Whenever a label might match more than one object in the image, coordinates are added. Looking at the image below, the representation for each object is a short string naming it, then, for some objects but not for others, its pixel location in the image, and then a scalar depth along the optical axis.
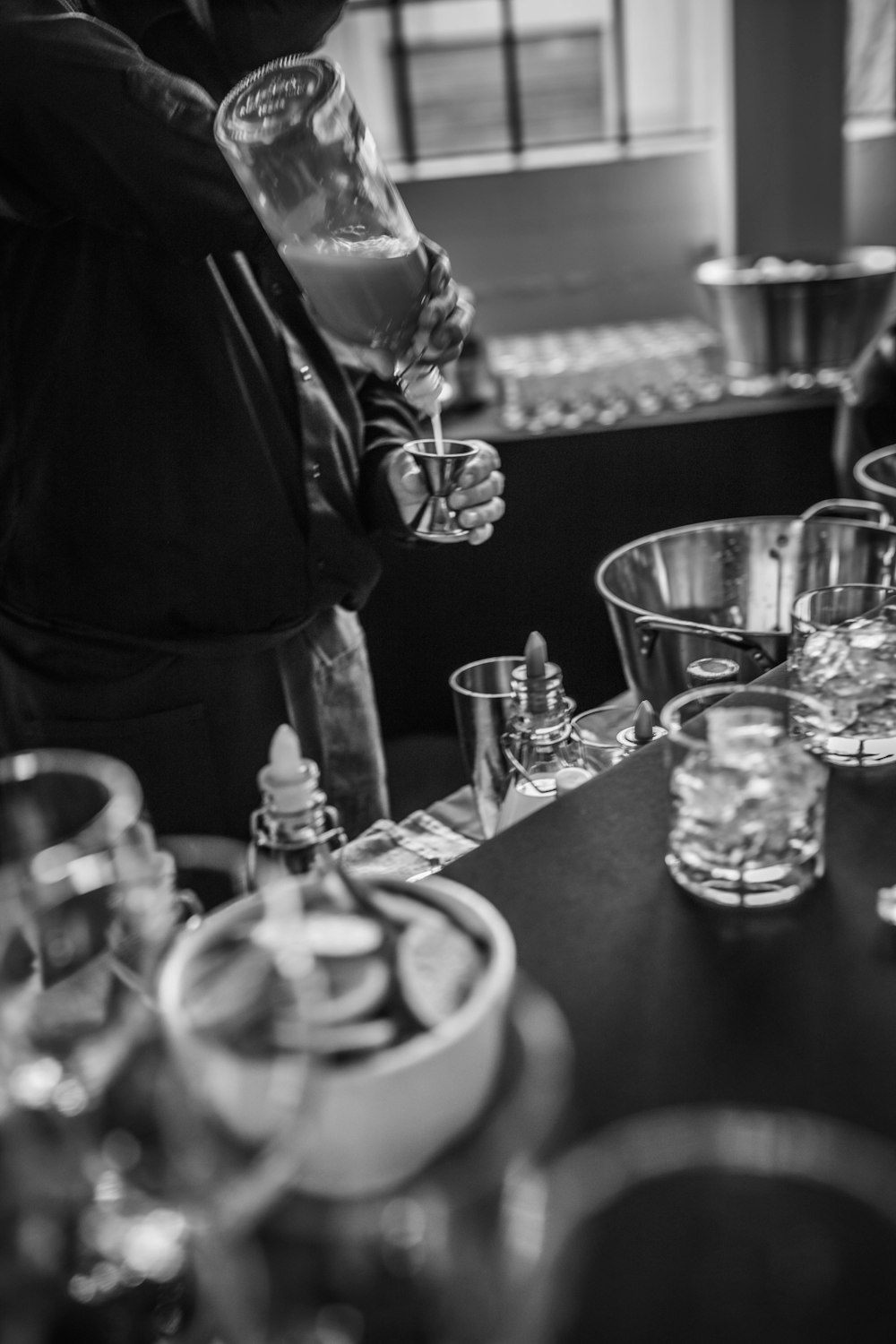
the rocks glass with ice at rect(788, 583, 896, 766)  0.98
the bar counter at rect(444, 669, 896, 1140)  0.65
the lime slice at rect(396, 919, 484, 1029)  0.57
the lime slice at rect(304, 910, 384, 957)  0.58
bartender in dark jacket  1.40
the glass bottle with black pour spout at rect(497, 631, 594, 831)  1.12
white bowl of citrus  0.51
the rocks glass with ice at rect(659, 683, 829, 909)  0.81
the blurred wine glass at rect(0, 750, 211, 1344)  0.53
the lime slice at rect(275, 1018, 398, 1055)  0.52
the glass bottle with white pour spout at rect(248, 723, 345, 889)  0.87
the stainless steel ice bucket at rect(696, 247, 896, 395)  2.80
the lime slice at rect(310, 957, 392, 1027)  0.54
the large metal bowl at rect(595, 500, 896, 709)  1.52
